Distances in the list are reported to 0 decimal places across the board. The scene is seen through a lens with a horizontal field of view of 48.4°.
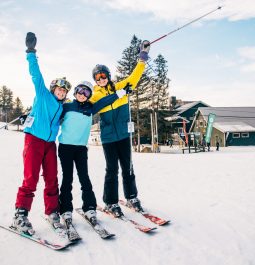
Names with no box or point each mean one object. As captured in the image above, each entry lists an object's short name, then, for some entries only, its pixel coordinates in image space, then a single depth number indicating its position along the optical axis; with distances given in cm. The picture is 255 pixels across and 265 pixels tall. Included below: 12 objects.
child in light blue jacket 393
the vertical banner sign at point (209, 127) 3338
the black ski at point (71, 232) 331
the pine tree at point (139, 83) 3906
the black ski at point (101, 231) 343
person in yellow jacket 438
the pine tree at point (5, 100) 9423
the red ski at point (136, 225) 360
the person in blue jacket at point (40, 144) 370
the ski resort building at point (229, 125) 4462
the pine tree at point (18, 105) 7988
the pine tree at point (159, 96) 4477
